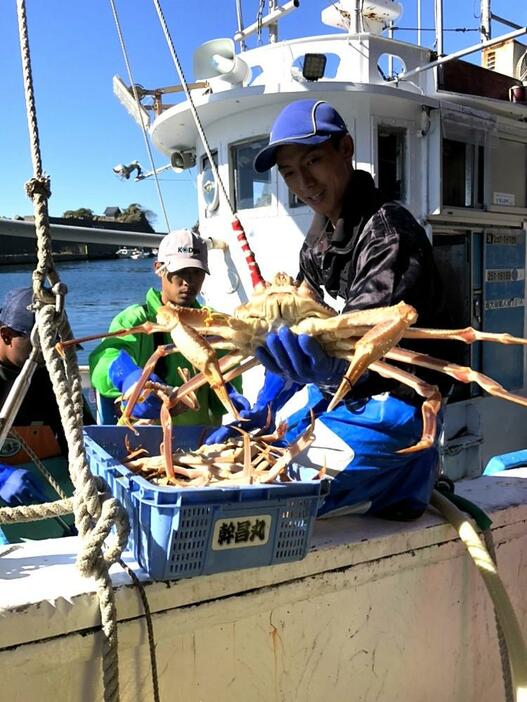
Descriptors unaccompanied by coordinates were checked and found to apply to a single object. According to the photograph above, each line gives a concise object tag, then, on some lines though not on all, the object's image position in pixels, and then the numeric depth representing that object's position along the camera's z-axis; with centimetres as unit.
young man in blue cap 214
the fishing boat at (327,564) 179
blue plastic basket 171
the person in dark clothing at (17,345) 298
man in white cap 338
